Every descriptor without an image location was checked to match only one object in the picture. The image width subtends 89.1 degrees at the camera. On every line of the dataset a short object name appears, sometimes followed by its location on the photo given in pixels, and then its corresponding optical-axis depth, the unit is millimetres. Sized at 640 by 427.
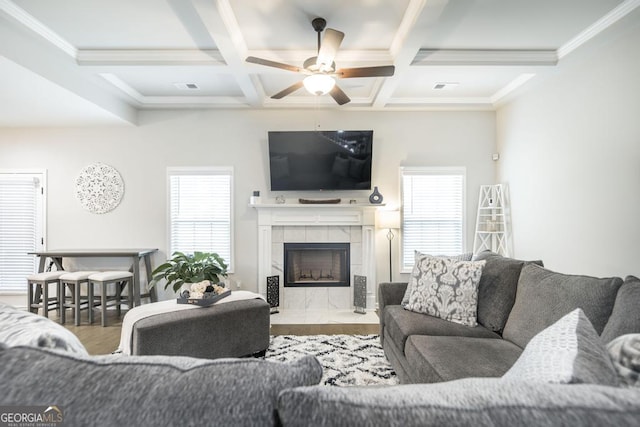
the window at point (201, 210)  4684
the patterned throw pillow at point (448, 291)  2328
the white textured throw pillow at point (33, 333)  768
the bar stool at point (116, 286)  3826
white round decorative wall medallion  4645
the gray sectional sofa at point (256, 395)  546
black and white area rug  2463
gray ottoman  2322
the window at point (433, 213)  4762
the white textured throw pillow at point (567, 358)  694
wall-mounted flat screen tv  4543
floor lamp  4523
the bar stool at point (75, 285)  3855
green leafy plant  3691
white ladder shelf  4523
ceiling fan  2684
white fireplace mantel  4543
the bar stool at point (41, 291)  3938
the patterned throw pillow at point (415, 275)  2654
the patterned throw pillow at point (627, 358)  776
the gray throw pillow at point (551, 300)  1554
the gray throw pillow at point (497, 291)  2215
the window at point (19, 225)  4652
